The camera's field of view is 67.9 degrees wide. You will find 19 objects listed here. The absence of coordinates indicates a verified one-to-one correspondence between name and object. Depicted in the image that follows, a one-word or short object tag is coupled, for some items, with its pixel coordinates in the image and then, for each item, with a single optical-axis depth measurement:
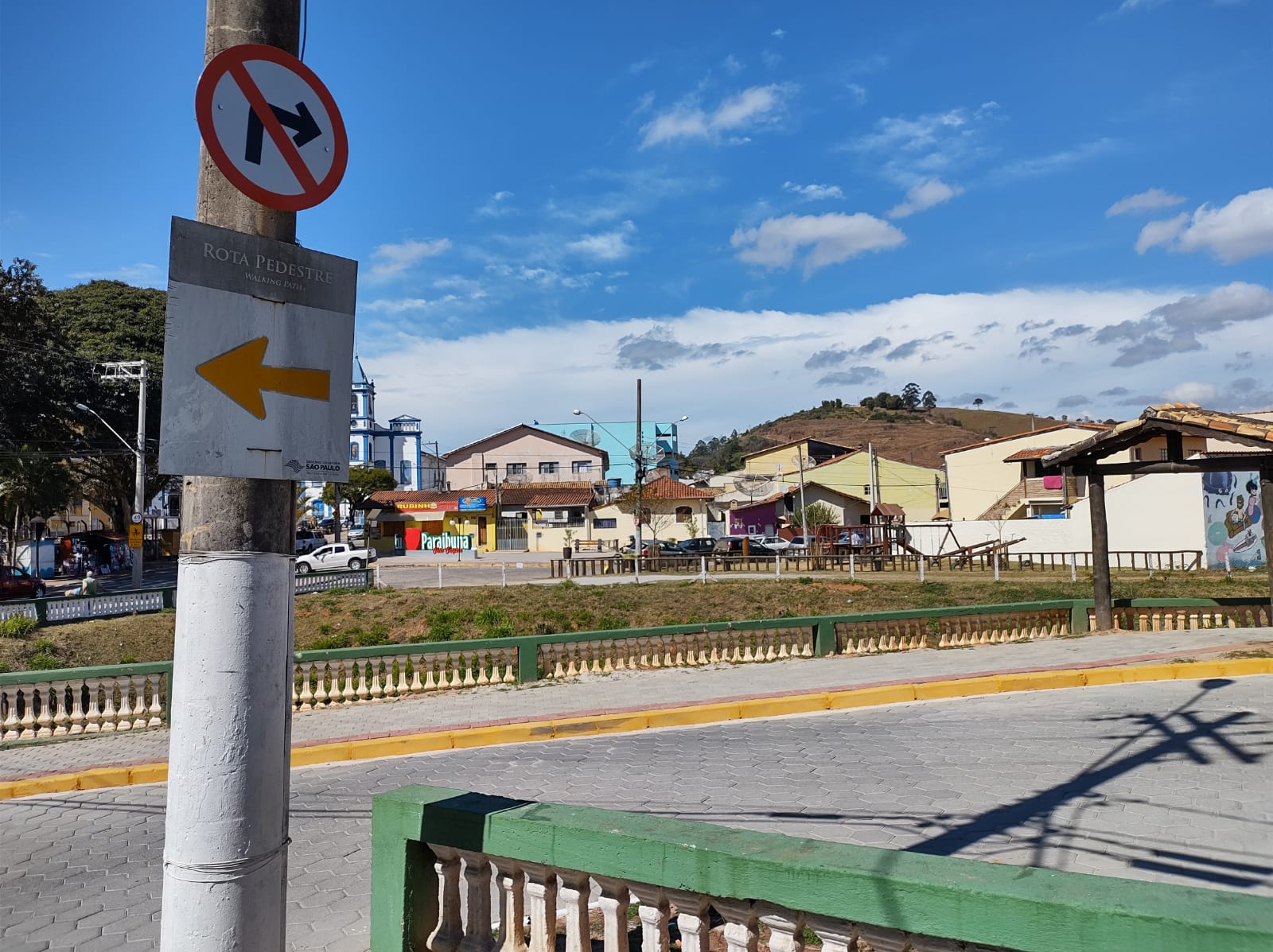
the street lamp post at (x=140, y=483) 33.62
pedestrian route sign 2.84
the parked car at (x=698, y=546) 47.66
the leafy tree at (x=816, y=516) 61.00
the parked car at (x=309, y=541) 51.92
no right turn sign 3.02
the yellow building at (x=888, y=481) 73.56
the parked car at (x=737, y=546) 45.41
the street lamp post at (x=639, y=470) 38.88
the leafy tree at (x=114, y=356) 44.22
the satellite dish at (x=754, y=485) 79.19
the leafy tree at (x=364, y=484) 71.62
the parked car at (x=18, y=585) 31.92
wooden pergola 14.29
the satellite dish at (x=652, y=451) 84.12
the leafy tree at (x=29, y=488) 41.09
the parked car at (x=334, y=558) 43.00
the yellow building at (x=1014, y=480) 50.50
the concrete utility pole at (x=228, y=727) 2.81
